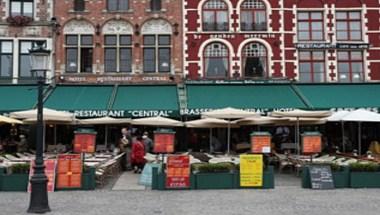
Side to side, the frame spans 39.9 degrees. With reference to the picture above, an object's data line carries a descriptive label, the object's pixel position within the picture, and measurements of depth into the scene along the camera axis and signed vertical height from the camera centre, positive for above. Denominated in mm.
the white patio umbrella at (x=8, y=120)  18141 +132
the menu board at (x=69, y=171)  13922 -1258
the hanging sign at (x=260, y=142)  15625 -544
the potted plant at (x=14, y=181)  13750 -1505
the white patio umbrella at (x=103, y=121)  20328 +108
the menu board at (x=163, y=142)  15430 -537
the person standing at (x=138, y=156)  17844 -1115
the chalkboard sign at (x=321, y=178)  14047 -1463
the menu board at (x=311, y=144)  15852 -612
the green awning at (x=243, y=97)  22578 +1199
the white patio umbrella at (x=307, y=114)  18703 +351
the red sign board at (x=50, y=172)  13758 -1274
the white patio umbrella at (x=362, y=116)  18594 +279
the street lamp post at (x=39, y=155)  10445 -650
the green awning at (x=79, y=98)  22234 +1138
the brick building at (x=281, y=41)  25156 +4015
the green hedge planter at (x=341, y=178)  14391 -1491
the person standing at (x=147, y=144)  20181 -798
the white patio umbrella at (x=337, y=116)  19666 +302
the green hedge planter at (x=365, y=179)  14383 -1524
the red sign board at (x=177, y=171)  13891 -1255
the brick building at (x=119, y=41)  24938 +3982
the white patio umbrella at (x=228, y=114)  18734 +354
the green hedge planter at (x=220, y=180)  14094 -1525
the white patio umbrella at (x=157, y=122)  19219 +67
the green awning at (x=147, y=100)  21891 +1043
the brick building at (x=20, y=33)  24531 +4289
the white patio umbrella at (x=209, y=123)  19548 +30
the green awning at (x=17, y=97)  21875 +1169
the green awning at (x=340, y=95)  22672 +1305
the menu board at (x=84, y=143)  15938 -586
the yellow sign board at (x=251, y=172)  14188 -1306
